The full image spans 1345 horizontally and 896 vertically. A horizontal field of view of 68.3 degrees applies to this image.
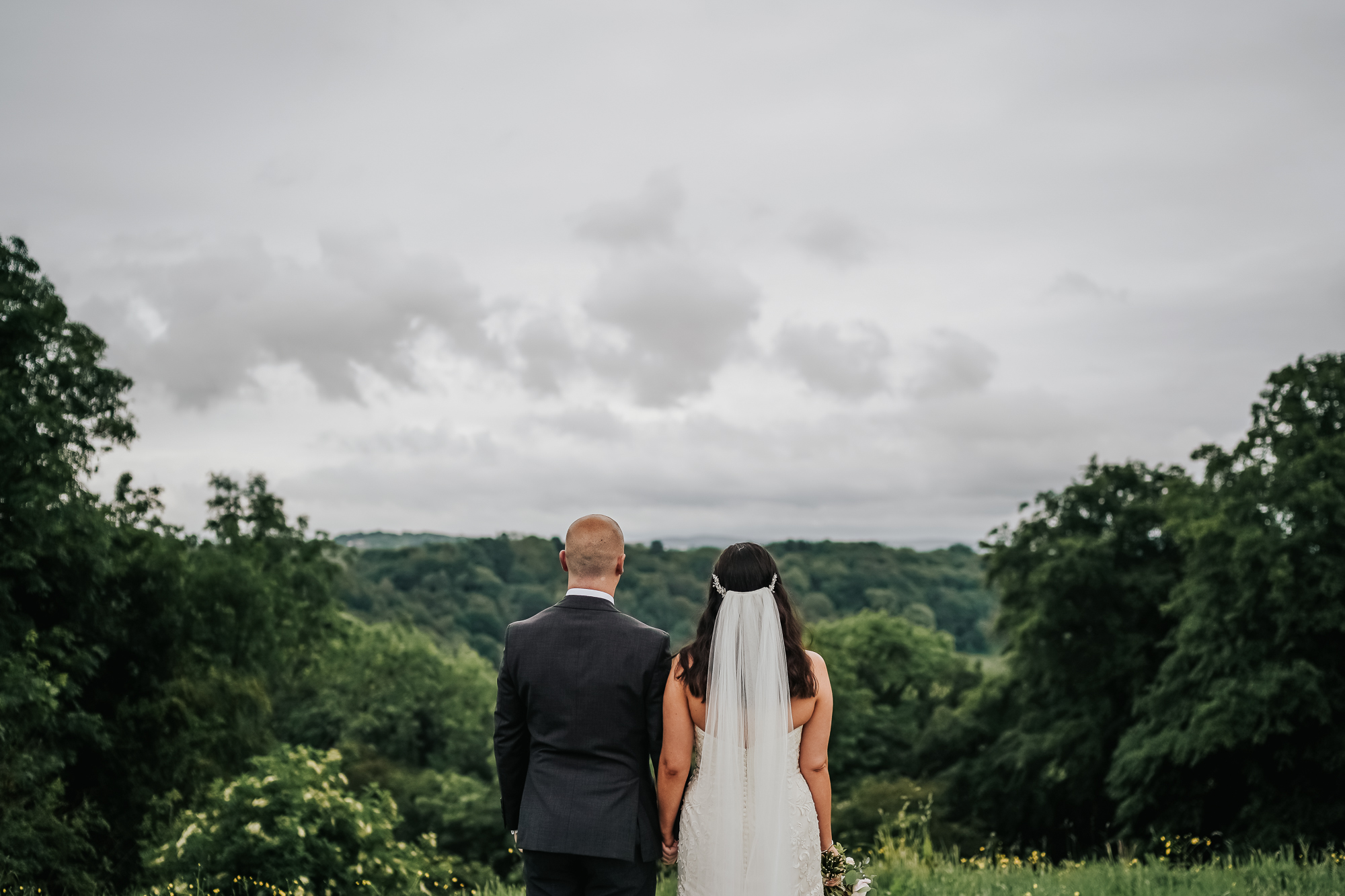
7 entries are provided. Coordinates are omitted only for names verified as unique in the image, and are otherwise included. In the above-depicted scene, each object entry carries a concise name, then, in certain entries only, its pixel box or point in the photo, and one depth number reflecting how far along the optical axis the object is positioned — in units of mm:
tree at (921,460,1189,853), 24516
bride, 4055
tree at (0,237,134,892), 15406
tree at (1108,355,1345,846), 18609
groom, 3697
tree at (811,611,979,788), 35062
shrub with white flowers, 7680
